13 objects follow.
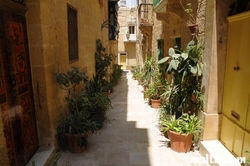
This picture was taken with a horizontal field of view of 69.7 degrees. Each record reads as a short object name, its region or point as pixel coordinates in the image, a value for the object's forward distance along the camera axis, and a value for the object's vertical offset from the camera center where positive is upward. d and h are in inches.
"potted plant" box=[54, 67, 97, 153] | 124.3 -50.7
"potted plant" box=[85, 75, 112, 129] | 169.2 -45.3
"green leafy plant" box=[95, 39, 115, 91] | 271.4 -9.2
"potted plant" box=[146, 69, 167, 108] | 234.5 -46.3
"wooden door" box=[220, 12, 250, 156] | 101.4 -20.0
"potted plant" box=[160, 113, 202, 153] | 131.5 -56.7
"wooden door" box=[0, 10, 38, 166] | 85.1 -17.0
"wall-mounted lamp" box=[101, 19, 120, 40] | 436.0 +57.3
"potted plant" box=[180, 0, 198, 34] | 139.9 +25.7
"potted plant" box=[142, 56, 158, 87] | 283.3 -22.0
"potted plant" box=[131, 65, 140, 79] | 513.1 -43.3
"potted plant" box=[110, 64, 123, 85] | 429.4 -46.7
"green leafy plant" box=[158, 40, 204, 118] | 128.7 -19.2
